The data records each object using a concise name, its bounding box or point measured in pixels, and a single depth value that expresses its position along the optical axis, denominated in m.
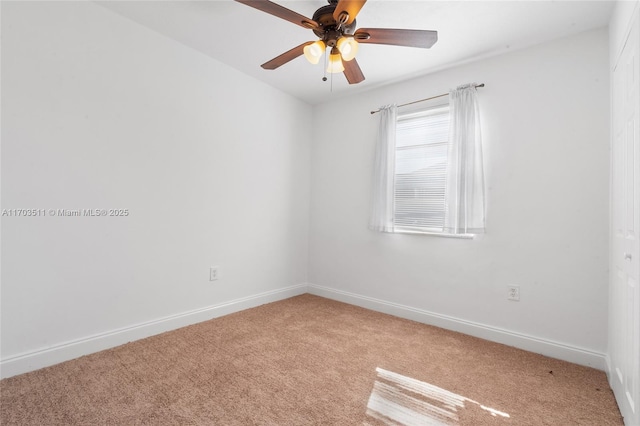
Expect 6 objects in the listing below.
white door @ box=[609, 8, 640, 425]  1.38
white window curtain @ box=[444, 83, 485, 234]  2.55
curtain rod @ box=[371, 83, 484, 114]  2.59
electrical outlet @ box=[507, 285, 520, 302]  2.43
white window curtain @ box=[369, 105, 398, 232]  3.12
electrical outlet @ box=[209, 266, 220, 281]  2.88
